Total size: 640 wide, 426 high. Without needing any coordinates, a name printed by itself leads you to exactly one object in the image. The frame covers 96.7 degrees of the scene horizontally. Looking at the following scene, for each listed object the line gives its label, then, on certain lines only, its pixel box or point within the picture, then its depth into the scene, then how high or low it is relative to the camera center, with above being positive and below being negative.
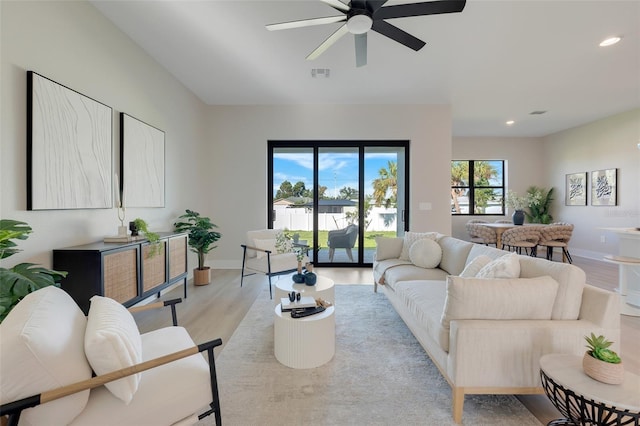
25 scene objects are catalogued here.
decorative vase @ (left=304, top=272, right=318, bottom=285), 2.76 -0.68
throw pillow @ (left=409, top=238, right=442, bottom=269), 3.19 -0.50
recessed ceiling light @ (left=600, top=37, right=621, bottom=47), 3.05 +1.84
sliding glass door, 5.30 +0.27
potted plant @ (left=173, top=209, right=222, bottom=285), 4.09 -0.40
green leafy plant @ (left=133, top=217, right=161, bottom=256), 2.76 -0.26
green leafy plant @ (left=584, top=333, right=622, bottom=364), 1.20 -0.61
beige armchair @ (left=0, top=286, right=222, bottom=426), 0.95 -0.61
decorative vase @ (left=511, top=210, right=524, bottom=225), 5.79 -0.14
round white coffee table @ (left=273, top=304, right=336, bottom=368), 2.03 -0.94
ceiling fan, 2.07 +1.49
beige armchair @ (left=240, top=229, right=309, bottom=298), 3.75 -0.64
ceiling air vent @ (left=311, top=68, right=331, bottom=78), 3.78 +1.86
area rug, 1.58 -1.15
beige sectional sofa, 1.50 -0.62
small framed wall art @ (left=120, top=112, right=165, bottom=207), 3.02 +0.53
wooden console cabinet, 2.15 -0.52
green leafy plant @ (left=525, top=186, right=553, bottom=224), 7.23 +0.12
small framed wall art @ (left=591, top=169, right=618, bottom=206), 5.66 +0.47
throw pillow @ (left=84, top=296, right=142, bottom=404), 1.08 -0.55
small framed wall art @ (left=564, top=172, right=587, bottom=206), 6.36 +0.48
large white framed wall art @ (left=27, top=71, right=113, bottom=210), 2.05 +0.50
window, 7.58 +0.61
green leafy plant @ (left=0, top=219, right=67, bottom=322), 1.42 -0.37
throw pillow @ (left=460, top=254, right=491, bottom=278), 2.14 -0.43
